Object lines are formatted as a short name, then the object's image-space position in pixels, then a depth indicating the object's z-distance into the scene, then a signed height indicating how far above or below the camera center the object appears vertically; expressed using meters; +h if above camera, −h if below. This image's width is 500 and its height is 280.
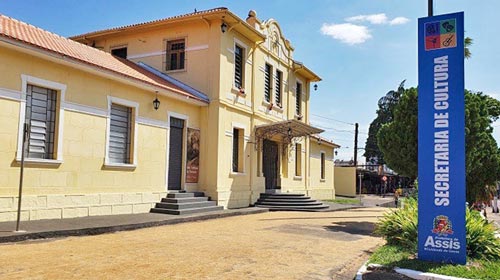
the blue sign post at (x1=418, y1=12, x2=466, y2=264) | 6.93 +0.66
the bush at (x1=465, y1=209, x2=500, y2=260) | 7.53 -1.01
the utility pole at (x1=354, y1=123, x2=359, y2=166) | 48.96 +4.92
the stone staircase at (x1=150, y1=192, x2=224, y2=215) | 14.24 -0.95
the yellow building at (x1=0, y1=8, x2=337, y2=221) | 10.94 +2.02
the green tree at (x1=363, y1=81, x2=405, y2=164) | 60.19 +8.40
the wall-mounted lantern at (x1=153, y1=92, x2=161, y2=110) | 14.80 +2.43
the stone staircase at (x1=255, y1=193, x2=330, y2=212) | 19.22 -1.09
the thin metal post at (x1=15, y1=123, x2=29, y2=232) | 8.62 +0.46
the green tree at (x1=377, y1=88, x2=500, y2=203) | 12.32 +1.29
